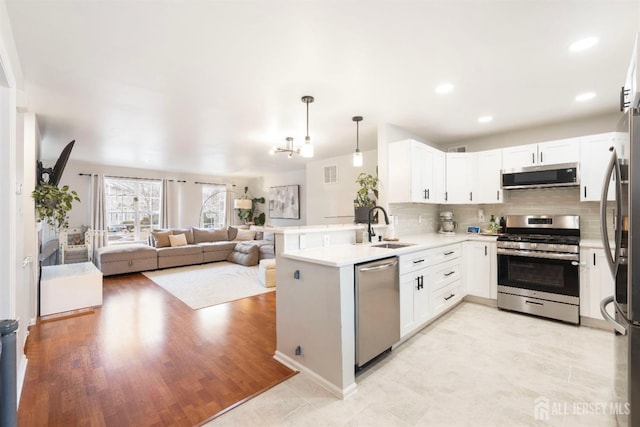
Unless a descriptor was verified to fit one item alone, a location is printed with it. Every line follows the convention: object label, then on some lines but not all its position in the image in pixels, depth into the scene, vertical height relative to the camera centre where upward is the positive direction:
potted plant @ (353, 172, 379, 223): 3.99 +0.34
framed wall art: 8.09 +0.36
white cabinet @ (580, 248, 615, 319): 2.98 -0.74
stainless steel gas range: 3.12 -0.65
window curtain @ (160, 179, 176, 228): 7.89 +0.33
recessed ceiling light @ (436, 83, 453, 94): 2.70 +1.21
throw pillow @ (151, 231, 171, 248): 6.42 -0.53
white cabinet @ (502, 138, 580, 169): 3.39 +0.74
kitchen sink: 3.08 -0.35
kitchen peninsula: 2.00 -0.72
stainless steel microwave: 3.36 +0.45
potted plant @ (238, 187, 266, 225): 9.20 +0.00
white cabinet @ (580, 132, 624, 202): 3.22 +0.57
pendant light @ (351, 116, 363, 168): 3.44 +0.71
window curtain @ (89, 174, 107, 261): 6.72 +0.08
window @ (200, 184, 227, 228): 8.84 +0.27
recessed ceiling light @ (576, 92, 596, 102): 2.88 +1.19
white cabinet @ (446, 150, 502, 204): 4.07 +0.51
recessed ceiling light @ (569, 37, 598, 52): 1.99 +1.20
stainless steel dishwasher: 2.12 -0.75
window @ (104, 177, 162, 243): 7.33 +0.21
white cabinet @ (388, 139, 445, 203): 3.62 +0.53
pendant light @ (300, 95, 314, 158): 3.01 +0.73
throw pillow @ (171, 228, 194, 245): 6.96 -0.45
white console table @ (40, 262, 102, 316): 3.55 -0.95
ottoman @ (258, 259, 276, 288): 4.81 -1.02
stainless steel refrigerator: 1.29 -0.24
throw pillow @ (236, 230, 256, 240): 7.68 -0.56
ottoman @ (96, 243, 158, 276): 5.53 -0.88
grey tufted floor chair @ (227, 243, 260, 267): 6.42 -0.94
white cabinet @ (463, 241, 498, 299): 3.67 -0.74
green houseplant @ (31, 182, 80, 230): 3.31 +0.18
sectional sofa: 5.67 -0.78
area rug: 4.25 -1.20
